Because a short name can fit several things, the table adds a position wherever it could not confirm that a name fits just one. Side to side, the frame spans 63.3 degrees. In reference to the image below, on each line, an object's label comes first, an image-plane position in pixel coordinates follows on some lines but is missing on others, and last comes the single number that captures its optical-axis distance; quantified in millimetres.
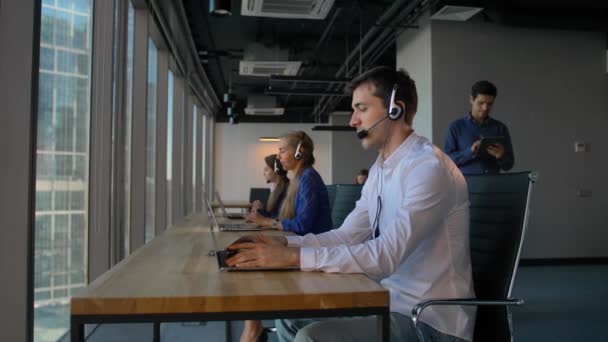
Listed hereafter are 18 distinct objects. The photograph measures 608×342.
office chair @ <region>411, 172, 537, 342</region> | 1397
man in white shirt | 1273
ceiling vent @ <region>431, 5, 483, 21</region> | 5500
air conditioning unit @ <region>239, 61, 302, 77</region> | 7285
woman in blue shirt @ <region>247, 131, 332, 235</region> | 2736
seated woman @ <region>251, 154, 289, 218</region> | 4078
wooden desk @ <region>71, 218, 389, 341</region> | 942
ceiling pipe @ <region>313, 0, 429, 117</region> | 5766
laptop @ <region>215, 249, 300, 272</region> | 1235
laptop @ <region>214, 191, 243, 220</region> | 3443
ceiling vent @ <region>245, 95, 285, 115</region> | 11812
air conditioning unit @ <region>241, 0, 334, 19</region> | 4523
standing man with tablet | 3033
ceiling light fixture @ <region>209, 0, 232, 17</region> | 3359
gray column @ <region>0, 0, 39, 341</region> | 2027
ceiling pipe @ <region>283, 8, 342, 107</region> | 6632
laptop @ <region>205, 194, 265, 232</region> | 2404
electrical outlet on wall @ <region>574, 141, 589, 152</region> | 6473
